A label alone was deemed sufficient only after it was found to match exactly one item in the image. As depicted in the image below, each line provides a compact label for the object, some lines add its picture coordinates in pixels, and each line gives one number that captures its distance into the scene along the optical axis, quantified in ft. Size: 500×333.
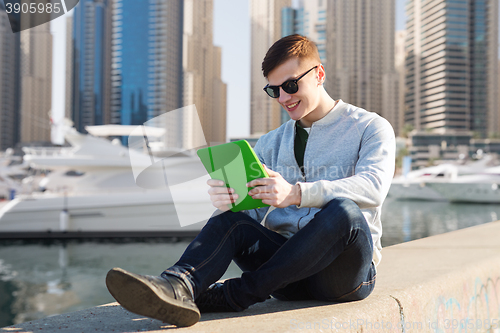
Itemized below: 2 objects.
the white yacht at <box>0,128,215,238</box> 41.52
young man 3.89
